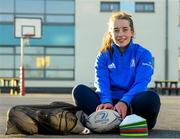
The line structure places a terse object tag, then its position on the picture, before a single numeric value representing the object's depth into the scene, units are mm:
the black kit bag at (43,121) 5566
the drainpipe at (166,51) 33844
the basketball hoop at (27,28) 27970
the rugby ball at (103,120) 5730
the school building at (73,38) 33375
